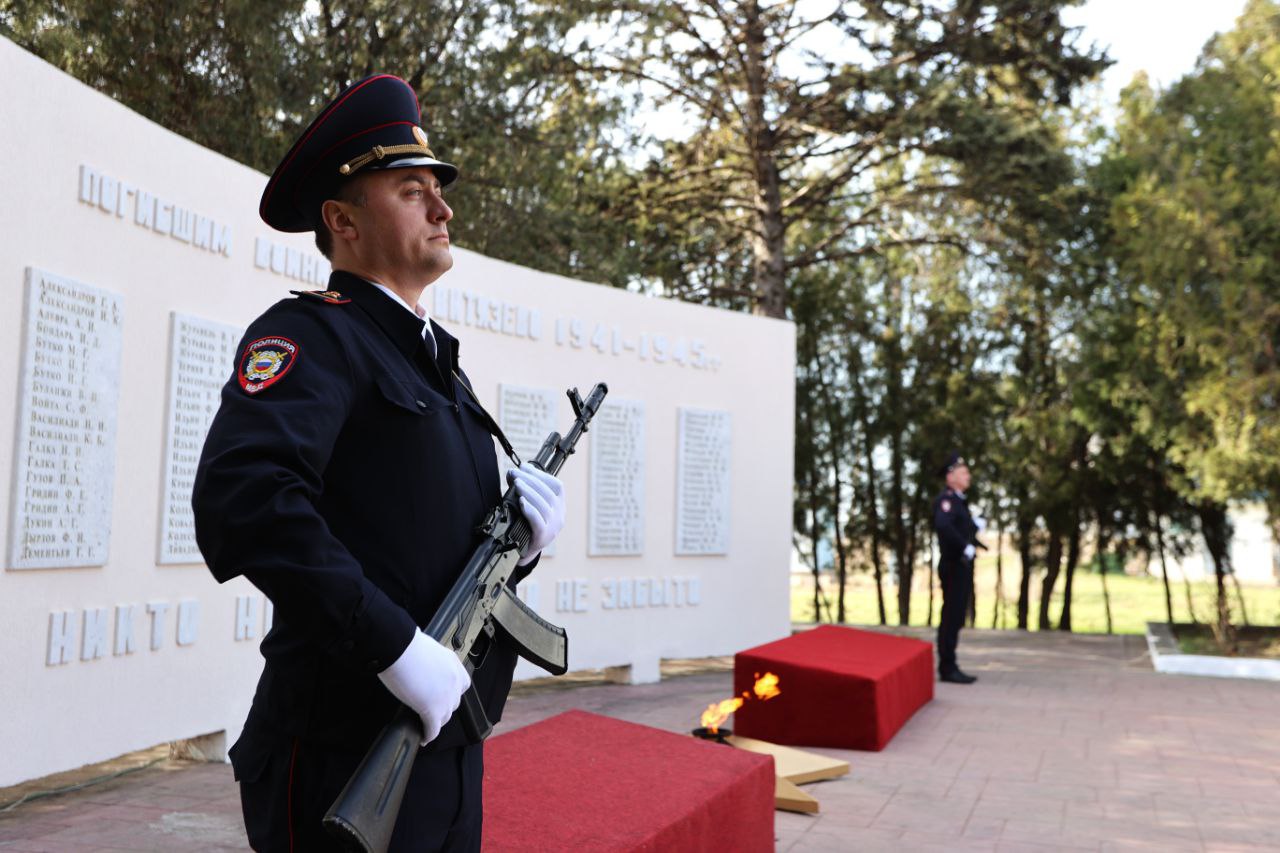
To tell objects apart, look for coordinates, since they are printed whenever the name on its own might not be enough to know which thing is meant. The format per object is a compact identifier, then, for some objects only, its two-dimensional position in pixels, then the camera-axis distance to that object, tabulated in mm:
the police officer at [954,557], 10094
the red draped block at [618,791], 3205
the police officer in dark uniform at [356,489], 1532
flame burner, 6179
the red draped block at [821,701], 6996
